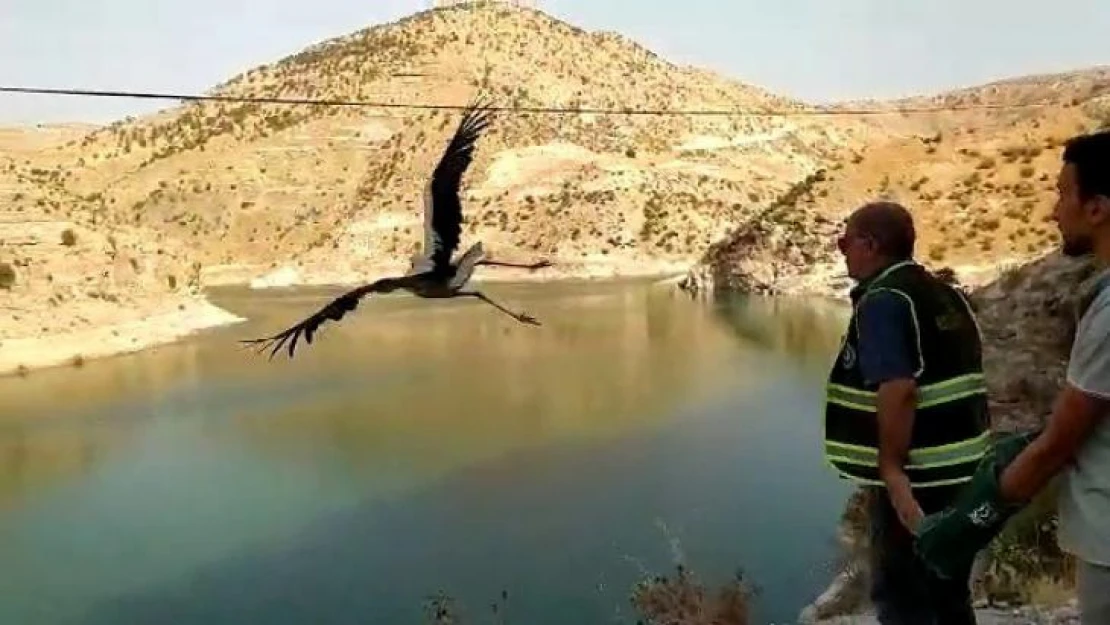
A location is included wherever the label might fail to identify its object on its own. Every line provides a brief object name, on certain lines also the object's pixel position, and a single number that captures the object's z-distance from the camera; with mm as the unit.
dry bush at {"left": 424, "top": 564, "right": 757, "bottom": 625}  6820
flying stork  3910
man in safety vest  2822
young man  2182
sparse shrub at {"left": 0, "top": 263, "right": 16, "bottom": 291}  26883
